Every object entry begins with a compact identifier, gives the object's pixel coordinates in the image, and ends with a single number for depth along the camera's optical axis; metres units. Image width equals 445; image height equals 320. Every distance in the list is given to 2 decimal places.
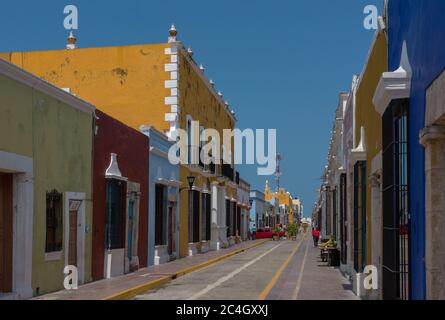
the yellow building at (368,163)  13.00
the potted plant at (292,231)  65.29
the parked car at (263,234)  66.06
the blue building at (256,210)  78.00
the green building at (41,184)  13.80
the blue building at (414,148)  7.30
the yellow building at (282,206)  112.71
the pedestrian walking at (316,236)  45.97
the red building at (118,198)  18.94
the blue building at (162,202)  25.00
